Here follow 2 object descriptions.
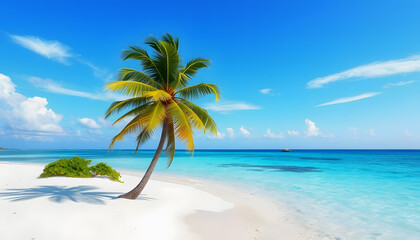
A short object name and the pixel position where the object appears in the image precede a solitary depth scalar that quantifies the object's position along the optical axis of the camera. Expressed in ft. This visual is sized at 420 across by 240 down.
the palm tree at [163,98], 23.18
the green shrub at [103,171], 42.13
